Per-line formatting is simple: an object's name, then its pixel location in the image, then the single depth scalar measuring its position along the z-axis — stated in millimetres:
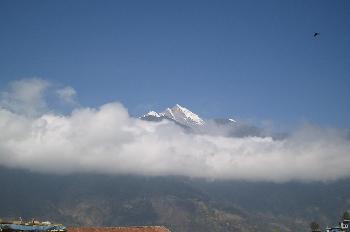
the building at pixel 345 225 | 153512
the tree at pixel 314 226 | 176762
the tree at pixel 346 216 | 173588
